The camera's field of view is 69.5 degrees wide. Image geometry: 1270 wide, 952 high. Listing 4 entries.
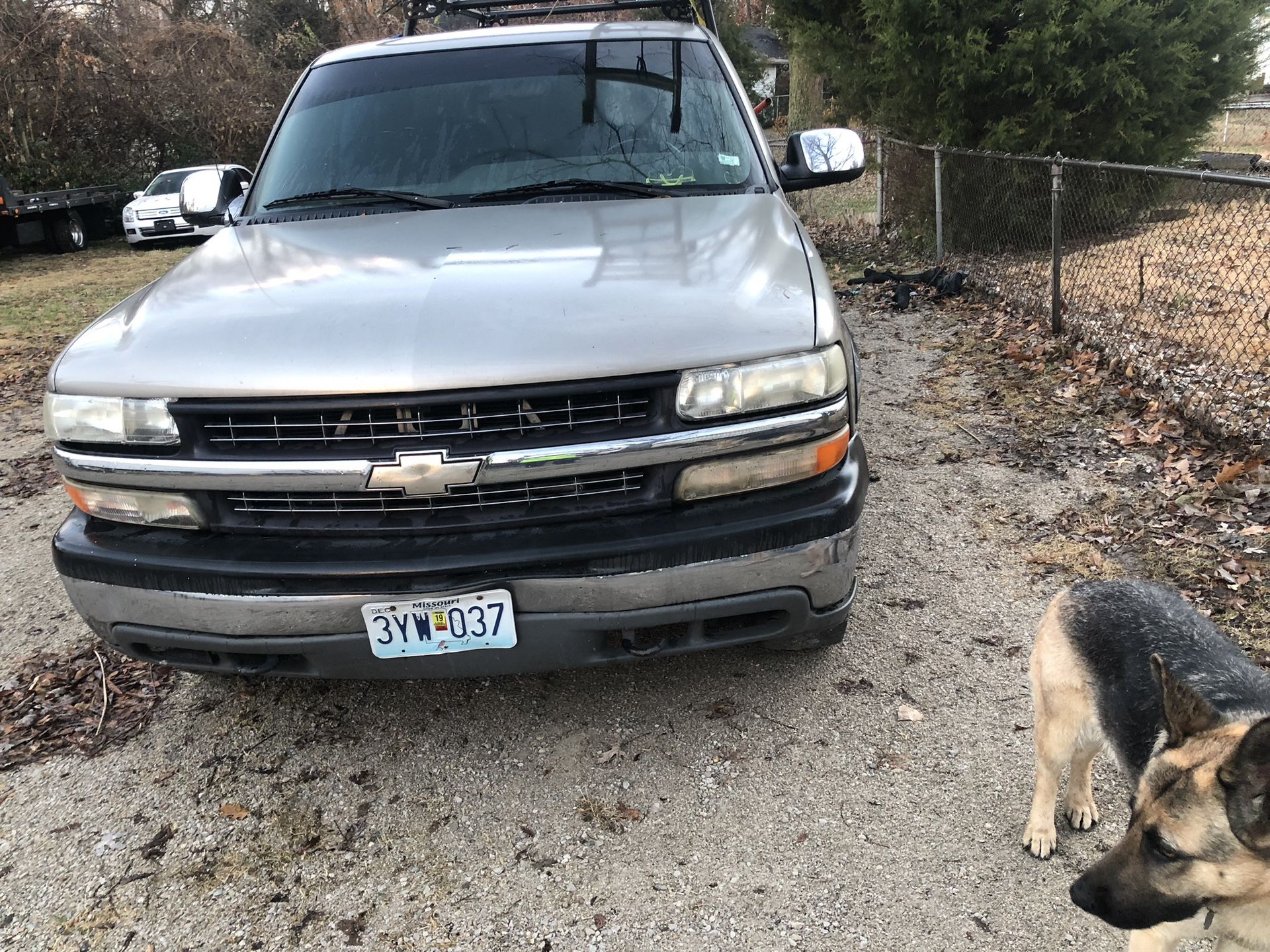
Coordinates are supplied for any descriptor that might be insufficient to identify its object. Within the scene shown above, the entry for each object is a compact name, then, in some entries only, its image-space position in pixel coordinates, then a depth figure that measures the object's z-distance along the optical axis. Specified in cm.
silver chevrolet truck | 236
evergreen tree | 824
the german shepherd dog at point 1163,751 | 168
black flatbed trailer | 1616
